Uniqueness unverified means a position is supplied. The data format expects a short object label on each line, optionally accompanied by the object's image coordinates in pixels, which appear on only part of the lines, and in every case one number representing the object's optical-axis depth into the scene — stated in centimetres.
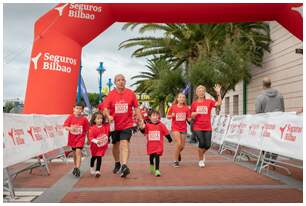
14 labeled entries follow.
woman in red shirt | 984
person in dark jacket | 967
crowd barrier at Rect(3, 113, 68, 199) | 670
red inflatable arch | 1276
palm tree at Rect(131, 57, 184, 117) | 3931
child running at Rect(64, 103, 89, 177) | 863
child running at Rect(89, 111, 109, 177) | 851
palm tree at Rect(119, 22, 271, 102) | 2512
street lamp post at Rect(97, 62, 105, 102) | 3106
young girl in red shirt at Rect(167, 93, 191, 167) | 1005
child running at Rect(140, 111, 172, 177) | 859
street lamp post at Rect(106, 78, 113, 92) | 4578
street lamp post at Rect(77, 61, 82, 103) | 1847
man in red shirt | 845
